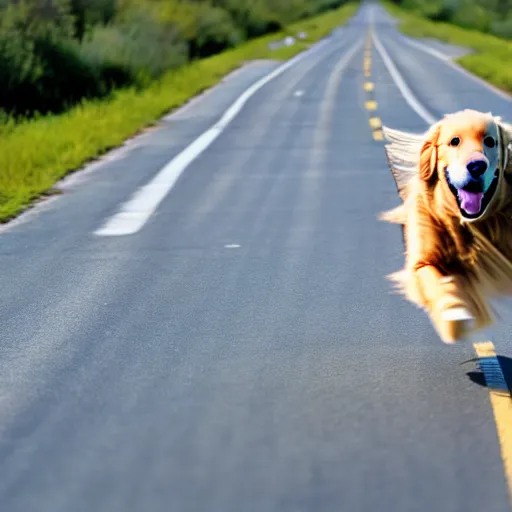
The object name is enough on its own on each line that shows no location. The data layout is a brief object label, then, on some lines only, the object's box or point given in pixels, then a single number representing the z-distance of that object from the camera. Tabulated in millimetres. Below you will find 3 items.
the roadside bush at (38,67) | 23594
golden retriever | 4973
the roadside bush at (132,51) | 28125
